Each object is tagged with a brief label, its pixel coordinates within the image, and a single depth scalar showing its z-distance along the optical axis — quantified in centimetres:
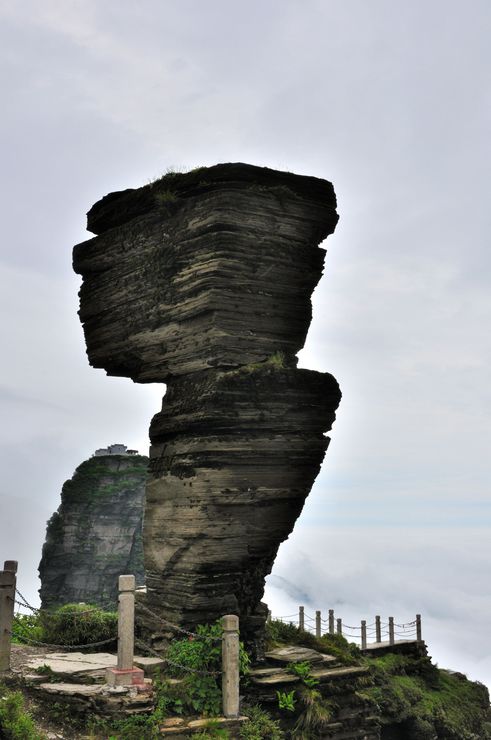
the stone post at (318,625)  3106
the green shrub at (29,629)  1512
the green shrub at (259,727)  1183
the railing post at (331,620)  3084
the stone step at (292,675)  1339
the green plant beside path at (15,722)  974
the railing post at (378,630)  3158
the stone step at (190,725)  1107
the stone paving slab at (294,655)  1441
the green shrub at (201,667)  1191
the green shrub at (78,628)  1480
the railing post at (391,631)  3142
